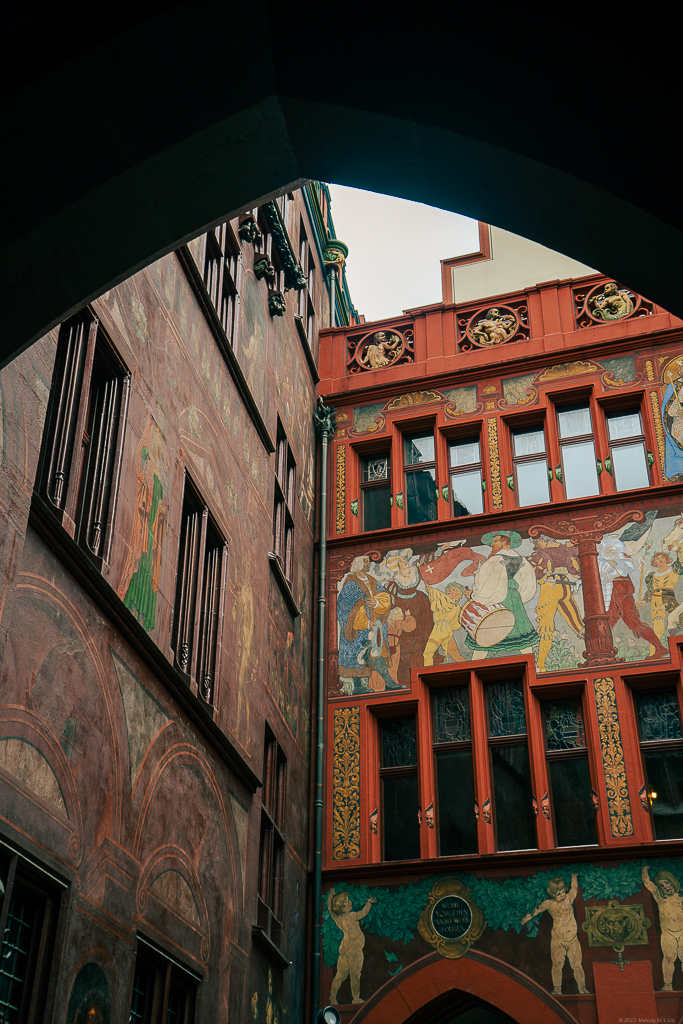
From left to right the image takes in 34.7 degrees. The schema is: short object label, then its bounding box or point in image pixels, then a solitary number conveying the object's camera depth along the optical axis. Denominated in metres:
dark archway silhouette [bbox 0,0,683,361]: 2.40
